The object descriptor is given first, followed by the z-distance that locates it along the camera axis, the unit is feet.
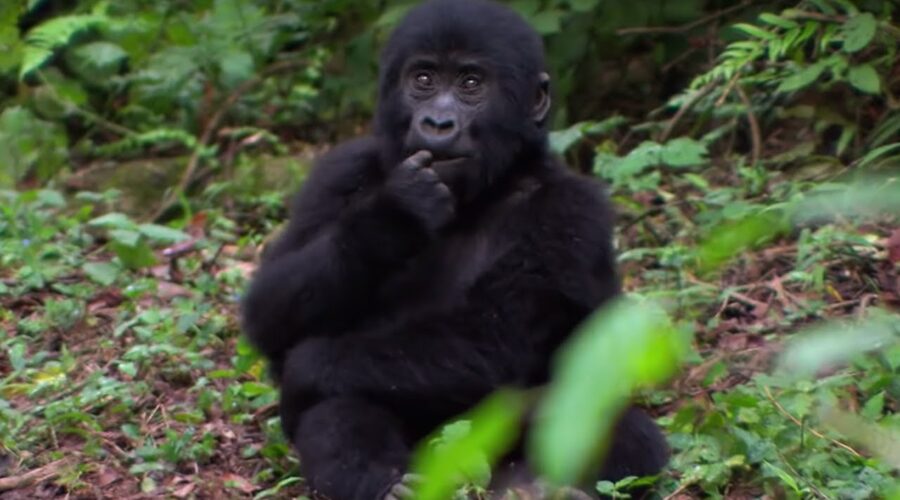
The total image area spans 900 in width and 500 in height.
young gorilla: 22.97
